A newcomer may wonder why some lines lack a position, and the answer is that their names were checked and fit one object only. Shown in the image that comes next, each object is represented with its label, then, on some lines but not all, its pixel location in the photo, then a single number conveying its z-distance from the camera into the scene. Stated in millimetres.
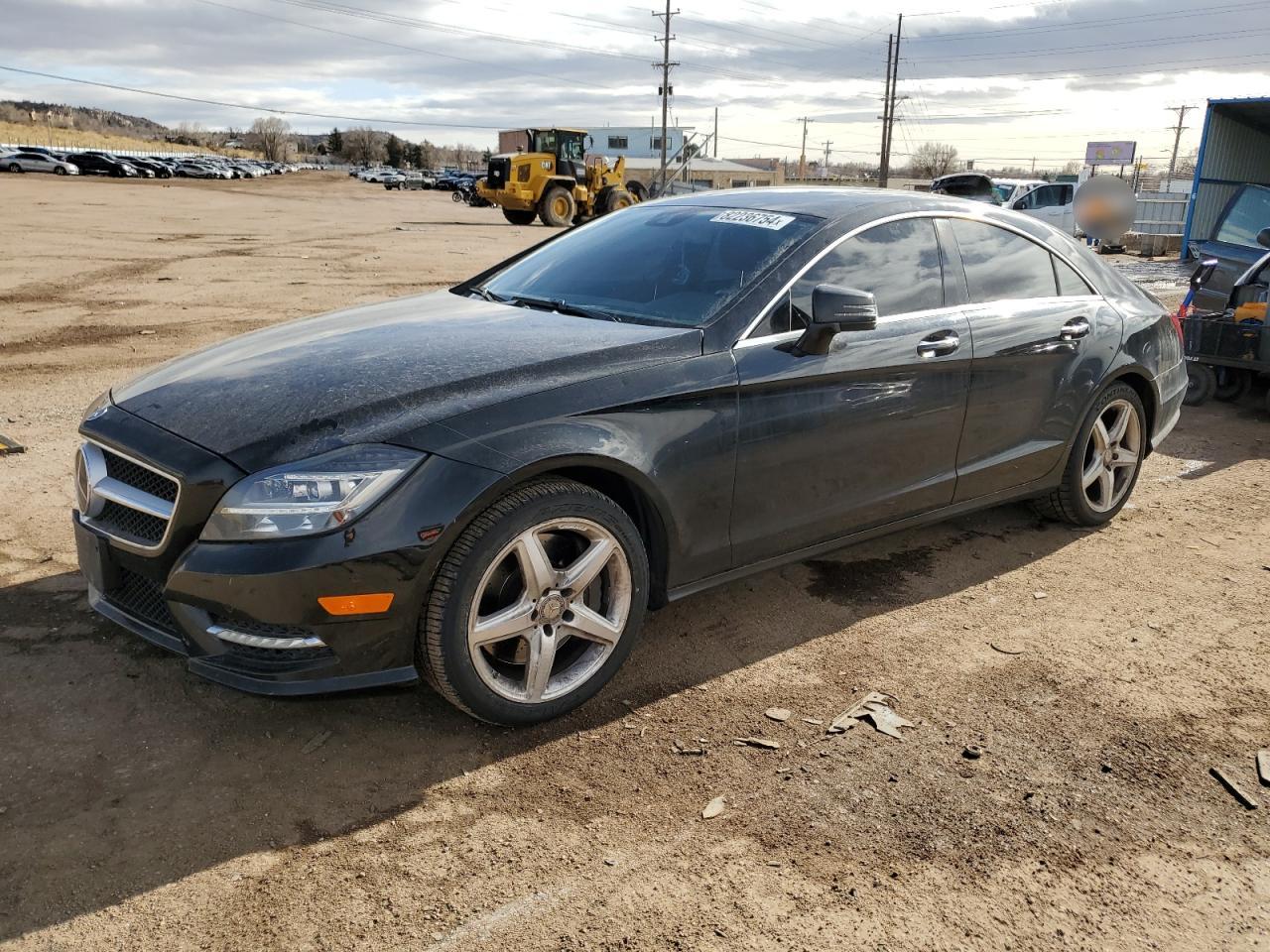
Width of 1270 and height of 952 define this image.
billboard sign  76062
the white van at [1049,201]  23406
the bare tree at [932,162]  103075
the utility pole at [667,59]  70250
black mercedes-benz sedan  2807
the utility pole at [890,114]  56869
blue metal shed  20031
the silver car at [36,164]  56531
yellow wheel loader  30000
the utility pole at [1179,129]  89875
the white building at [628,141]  105375
